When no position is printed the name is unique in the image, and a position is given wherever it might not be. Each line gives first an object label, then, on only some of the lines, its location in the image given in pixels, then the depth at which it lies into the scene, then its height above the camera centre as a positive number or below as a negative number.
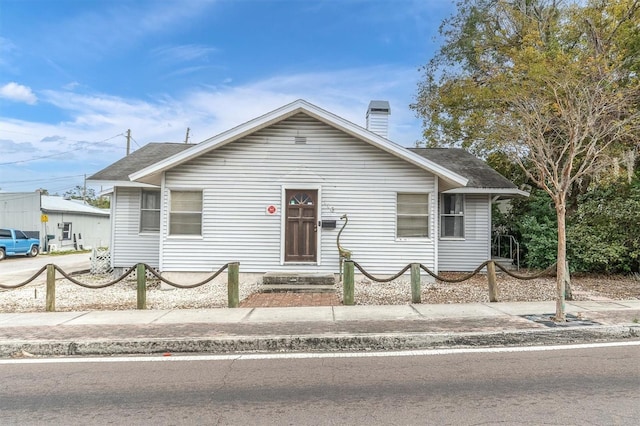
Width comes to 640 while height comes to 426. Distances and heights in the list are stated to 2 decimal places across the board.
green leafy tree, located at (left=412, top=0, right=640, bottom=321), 7.91 +5.32
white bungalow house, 11.90 +0.58
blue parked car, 23.19 -1.24
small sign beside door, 11.92 +0.39
